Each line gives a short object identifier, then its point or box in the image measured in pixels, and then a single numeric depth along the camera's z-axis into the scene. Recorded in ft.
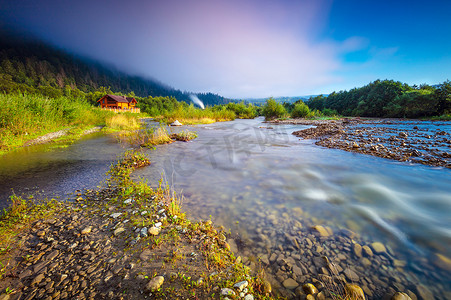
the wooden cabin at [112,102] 221.66
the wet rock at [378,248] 9.51
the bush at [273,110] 137.18
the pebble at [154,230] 9.98
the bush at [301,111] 132.40
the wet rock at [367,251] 9.28
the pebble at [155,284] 6.62
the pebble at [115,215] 11.78
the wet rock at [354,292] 6.89
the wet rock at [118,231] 10.14
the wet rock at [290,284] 7.61
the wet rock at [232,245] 9.72
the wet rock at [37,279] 7.05
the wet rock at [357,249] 9.30
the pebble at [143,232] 9.89
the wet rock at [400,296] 6.88
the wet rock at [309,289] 7.27
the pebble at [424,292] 7.11
